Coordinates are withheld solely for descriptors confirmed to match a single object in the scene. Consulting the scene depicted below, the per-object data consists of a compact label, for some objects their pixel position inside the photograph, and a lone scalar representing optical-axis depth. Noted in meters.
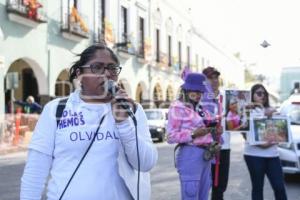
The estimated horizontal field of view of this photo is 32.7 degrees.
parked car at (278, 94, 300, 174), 8.50
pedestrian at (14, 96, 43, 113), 18.50
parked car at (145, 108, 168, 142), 20.75
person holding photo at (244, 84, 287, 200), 5.26
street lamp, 8.26
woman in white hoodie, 2.60
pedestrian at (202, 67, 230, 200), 5.53
